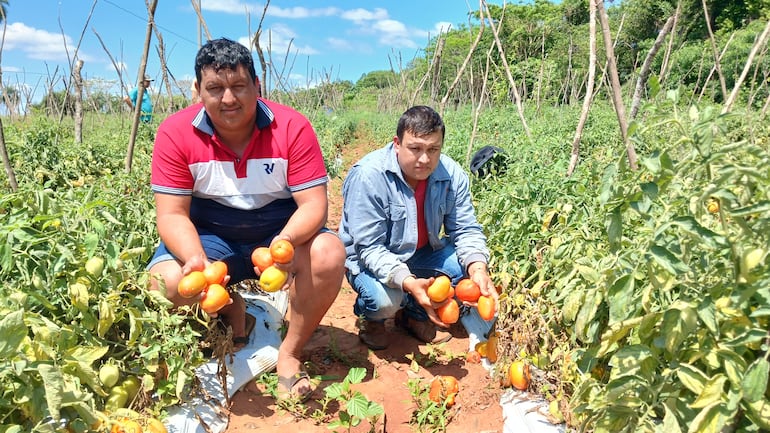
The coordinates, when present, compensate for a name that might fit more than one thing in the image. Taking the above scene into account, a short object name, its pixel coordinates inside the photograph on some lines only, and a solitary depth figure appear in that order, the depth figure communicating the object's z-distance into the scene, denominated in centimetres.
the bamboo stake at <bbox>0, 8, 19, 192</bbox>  237
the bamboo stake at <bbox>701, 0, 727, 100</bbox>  337
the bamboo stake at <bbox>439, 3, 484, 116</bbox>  426
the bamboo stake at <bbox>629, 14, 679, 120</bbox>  263
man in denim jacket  224
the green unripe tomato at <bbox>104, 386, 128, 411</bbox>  157
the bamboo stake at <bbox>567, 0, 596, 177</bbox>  274
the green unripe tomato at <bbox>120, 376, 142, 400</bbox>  162
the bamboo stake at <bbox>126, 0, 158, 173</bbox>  309
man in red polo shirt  192
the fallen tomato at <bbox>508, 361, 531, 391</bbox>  195
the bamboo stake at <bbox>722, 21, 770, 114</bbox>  249
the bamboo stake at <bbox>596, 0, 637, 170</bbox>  235
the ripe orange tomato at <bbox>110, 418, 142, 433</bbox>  141
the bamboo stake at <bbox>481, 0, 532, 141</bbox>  396
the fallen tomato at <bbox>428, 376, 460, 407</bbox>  200
